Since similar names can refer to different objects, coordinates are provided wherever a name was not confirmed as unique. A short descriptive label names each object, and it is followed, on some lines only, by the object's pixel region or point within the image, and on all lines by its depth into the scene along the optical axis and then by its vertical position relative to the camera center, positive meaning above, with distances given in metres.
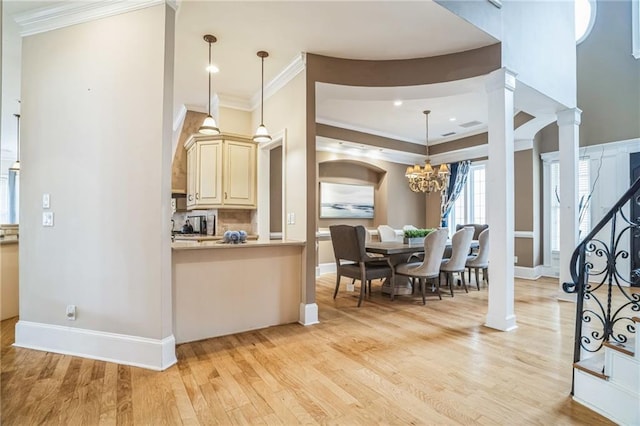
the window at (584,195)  5.70 +0.37
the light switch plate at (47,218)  2.80 -0.05
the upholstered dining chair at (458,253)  4.62 -0.56
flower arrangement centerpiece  4.95 -0.34
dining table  4.39 -0.52
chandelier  5.62 +0.66
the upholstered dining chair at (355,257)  4.19 -0.58
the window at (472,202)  7.53 +0.31
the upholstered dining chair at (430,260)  4.22 -0.61
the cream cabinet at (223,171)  4.64 +0.63
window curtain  7.63 +0.67
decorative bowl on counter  3.39 -0.25
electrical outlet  2.72 -0.84
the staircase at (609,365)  1.87 -0.94
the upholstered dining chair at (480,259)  5.15 -0.71
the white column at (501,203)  3.36 +0.13
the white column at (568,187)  4.61 +0.41
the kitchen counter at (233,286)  2.99 -0.73
